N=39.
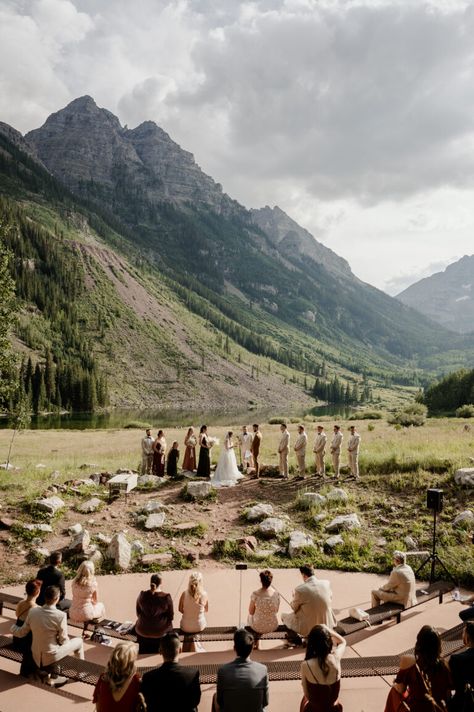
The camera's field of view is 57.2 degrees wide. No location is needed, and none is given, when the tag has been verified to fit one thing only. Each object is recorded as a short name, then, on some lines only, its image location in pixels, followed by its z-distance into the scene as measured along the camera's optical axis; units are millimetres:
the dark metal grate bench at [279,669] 6227
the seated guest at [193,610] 7645
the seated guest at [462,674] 5125
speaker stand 10492
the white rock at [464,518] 13133
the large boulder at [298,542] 12445
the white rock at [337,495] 15906
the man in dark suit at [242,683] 5031
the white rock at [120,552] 11656
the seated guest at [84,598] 8062
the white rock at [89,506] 15019
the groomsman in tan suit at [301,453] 20000
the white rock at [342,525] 13711
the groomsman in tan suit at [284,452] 19328
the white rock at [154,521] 13945
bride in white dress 19938
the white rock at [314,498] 15742
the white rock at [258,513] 14875
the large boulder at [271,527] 13703
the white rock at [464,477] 15570
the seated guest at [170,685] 4973
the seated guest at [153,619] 7367
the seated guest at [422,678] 4941
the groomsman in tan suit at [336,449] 19359
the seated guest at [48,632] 6516
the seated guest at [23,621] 6715
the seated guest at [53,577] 8334
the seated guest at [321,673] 5074
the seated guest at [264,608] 7633
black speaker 10664
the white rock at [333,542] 12656
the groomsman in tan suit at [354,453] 18531
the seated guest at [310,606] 7332
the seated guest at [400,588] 8648
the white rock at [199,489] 17016
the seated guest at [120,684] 4945
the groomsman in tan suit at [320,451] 19462
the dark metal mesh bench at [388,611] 7604
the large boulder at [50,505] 14414
